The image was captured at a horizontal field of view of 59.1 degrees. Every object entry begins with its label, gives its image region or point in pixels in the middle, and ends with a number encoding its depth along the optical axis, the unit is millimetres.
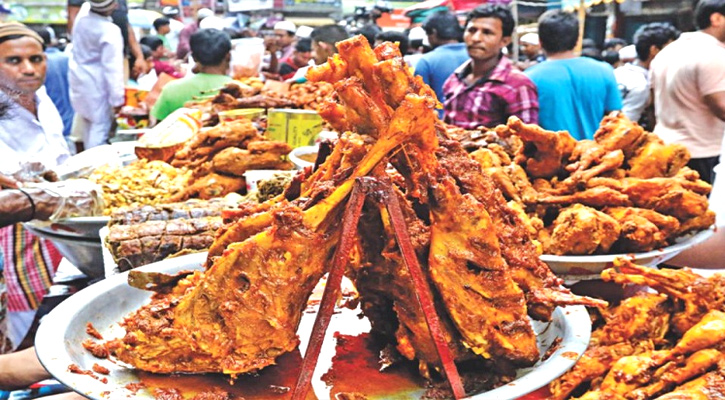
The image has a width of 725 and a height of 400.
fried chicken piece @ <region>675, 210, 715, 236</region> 2354
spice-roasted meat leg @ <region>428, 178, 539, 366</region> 1237
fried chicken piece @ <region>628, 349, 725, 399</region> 1569
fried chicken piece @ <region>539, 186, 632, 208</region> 2307
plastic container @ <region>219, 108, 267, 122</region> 4252
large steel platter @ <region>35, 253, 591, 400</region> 1177
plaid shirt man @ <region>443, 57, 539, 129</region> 4426
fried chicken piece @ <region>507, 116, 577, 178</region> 2418
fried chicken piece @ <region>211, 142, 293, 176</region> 3219
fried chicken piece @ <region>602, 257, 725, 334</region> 1756
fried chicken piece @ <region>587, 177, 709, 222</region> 2322
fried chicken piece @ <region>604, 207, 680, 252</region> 2115
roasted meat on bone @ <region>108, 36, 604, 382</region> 1157
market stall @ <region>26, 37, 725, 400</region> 1169
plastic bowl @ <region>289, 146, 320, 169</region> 3260
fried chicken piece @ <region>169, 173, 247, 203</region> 3105
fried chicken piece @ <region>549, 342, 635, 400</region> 1694
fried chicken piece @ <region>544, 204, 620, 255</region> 2076
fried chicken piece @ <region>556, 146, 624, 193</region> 2422
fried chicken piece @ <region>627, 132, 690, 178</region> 2602
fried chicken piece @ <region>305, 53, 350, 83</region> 1147
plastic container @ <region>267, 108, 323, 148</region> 3840
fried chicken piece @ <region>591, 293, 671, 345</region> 1810
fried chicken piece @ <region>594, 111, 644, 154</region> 2629
